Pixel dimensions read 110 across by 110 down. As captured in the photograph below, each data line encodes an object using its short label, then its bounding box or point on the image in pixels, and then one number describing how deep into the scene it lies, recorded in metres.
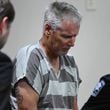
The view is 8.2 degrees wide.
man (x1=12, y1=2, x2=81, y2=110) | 3.74
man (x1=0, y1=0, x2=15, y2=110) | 3.35
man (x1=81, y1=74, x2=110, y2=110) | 3.51
